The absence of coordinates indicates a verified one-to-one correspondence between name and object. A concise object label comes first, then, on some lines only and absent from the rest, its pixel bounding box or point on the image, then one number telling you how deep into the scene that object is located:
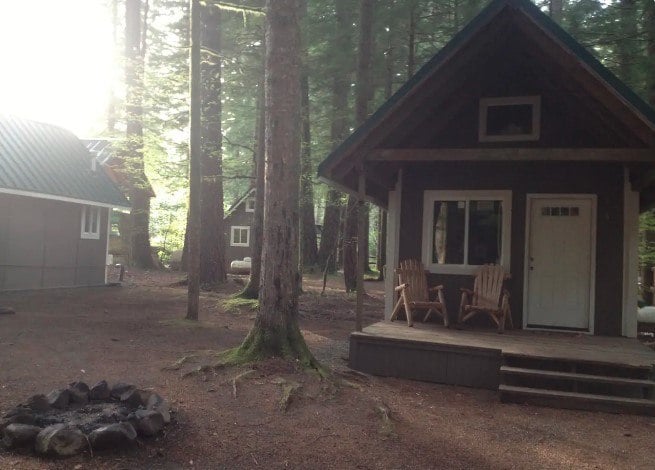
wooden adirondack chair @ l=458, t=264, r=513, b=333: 7.84
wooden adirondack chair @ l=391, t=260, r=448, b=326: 7.93
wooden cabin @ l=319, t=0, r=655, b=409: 6.87
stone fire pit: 3.66
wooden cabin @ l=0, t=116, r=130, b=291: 13.02
